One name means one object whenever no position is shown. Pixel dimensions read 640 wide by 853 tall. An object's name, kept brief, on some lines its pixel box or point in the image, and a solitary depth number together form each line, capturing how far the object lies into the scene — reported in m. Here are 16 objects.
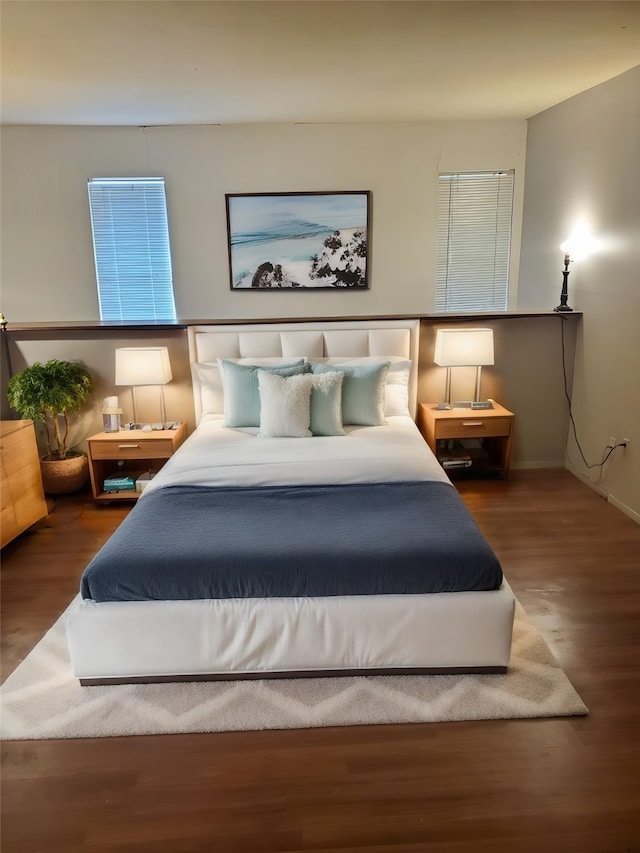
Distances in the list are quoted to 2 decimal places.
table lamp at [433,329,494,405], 4.00
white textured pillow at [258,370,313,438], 3.43
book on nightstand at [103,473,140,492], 3.92
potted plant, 3.78
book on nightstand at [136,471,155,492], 3.92
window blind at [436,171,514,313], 5.36
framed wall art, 5.33
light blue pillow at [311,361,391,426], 3.65
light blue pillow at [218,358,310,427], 3.64
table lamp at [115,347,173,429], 3.85
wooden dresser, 3.28
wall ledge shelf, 4.04
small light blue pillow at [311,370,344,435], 3.49
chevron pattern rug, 2.10
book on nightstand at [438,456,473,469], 4.21
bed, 2.21
